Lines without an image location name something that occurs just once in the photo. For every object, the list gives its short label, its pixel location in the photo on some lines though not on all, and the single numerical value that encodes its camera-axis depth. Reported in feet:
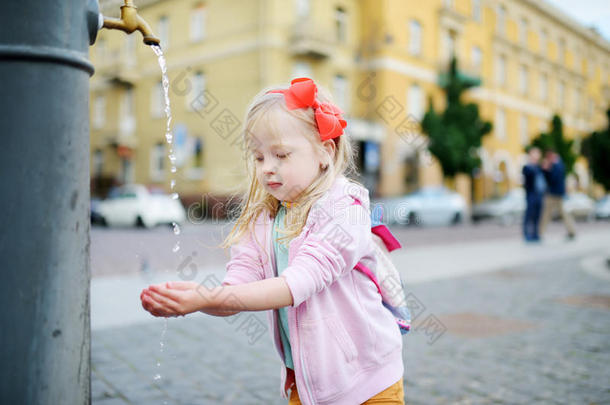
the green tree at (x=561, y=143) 101.71
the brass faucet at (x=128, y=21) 4.65
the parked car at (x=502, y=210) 73.08
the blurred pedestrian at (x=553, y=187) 36.88
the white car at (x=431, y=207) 63.57
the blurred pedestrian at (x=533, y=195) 36.45
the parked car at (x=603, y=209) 90.68
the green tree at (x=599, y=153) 115.44
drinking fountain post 3.60
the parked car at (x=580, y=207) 85.92
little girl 4.53
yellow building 71.87
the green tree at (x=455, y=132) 70.74
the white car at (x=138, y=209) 57.88
